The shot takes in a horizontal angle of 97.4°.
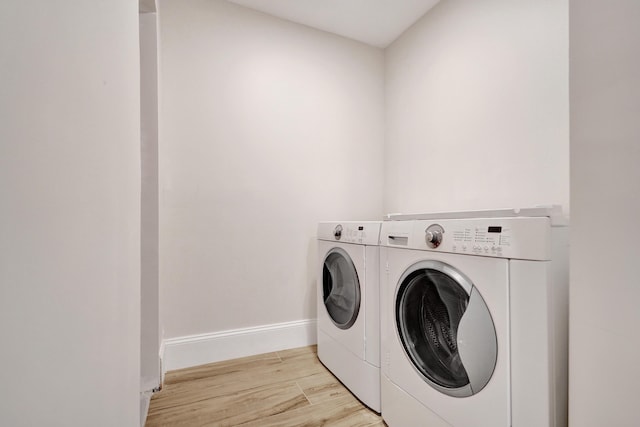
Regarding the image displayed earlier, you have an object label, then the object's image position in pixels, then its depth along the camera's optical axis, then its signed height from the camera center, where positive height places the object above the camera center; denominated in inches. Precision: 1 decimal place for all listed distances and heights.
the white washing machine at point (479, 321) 29.6 -14.0
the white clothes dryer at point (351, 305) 52.2 -20.3
